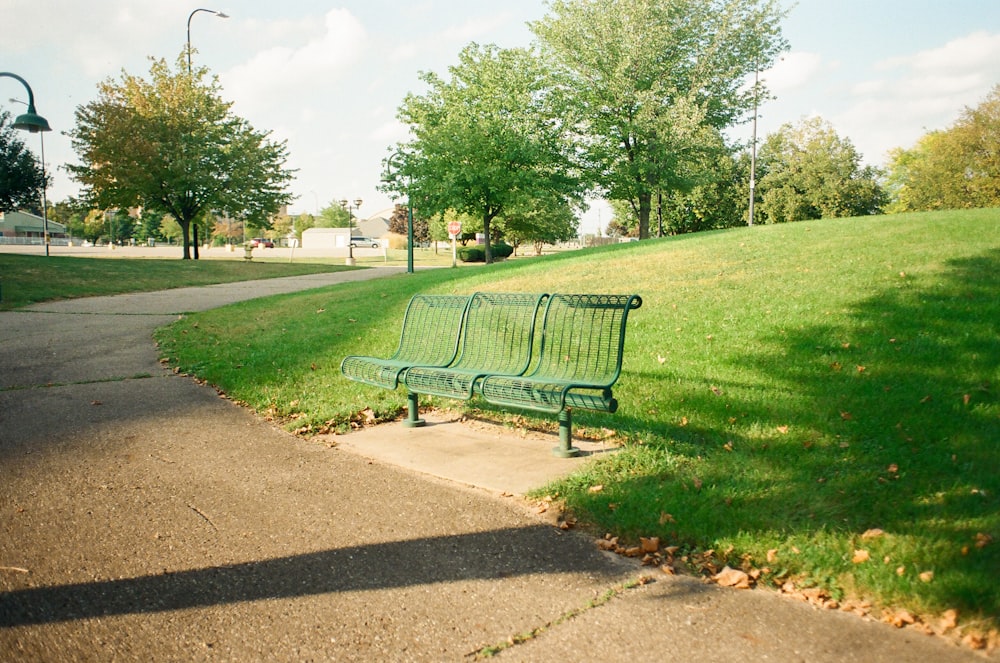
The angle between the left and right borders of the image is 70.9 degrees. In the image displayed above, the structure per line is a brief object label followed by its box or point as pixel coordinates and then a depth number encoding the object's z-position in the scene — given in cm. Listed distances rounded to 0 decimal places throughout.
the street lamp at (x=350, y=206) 3816
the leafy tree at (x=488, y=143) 2669
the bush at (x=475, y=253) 4434
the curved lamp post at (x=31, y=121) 1298
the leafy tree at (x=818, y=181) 4709
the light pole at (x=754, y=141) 3286
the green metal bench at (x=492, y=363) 461
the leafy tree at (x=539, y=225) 4754
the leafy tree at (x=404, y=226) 8669
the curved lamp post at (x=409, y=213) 2328
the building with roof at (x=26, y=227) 9869
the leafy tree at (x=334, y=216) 10197
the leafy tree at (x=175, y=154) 3161
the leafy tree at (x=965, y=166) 3900
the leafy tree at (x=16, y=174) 3294
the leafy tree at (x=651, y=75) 2831
